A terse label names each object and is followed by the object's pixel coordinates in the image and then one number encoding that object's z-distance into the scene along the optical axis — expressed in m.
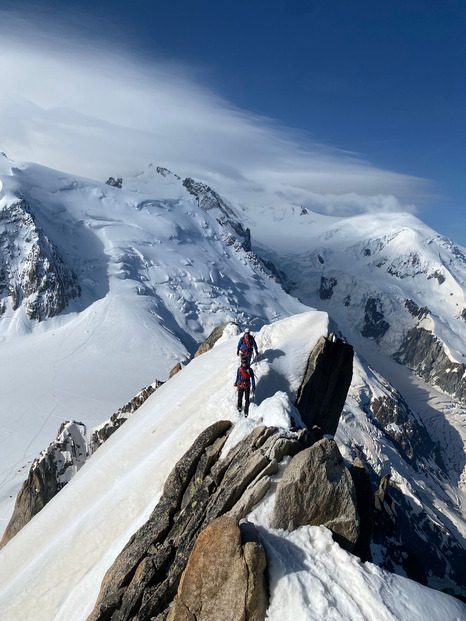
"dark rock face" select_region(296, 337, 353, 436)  19.48
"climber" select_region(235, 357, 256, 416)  16.88
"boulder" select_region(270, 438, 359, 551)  11.05
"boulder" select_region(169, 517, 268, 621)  9.21
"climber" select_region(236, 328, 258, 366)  18.08
